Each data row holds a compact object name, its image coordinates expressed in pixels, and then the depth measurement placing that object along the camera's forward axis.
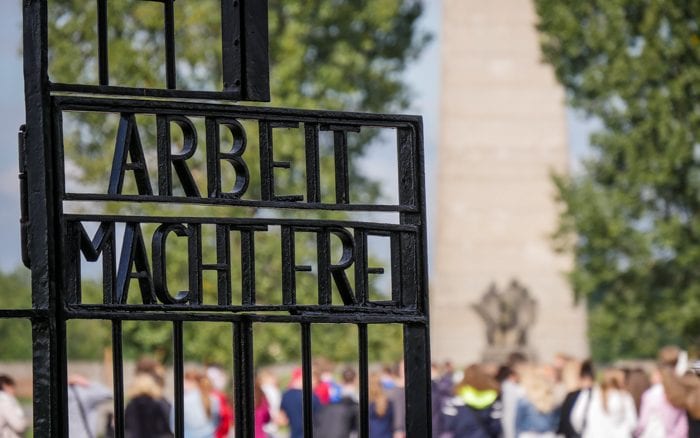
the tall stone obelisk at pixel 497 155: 42.97
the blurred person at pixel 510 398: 17.88
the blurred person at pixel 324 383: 18.28
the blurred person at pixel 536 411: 17.14
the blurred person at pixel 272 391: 19.94
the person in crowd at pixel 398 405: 18.97
